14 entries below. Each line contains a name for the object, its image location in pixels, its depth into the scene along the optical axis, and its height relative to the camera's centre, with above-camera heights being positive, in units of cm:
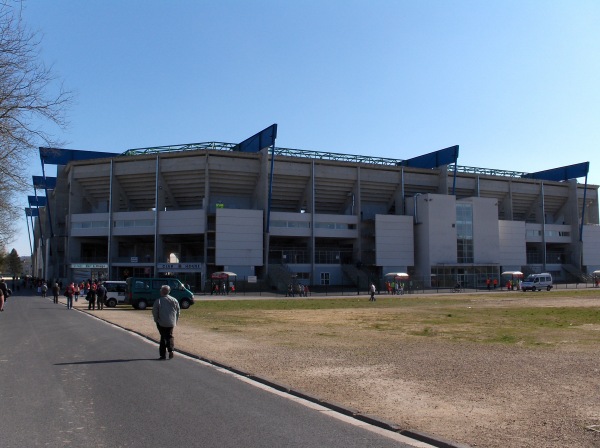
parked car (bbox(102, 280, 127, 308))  3875 -219
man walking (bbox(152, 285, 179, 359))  1281 -135
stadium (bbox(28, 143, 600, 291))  6644 +546
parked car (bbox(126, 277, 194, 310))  3559 -188
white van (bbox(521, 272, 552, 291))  6331 -239
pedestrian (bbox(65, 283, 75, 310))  3553 -226
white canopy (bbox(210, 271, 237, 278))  5864 -139
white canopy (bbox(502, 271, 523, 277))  7094 -139
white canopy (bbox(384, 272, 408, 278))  6339 -147
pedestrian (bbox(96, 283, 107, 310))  3572 -224
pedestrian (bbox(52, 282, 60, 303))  4213 -234
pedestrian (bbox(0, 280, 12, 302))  2996 -149
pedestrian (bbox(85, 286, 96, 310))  3559 -236
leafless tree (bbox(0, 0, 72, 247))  1420 +366
